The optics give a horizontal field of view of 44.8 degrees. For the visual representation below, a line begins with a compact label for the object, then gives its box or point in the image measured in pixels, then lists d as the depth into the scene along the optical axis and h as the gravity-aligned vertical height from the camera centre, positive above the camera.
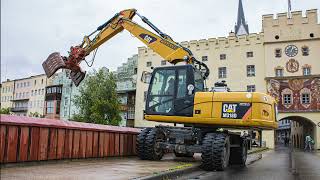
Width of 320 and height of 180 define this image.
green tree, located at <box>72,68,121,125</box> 53.95 +3.50
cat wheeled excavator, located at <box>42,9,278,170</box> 13.10 +0.51
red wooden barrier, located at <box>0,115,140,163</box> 10.08 -0.48
